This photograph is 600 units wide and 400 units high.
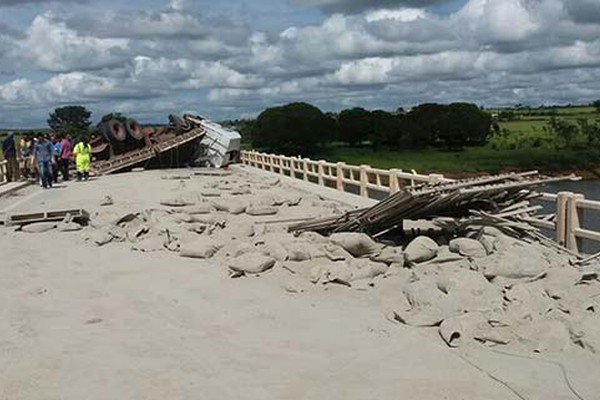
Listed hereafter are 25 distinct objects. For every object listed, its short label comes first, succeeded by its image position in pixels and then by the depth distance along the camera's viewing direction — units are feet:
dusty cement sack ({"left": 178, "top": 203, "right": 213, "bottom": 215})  54.44
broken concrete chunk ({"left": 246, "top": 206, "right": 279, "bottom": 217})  54.49
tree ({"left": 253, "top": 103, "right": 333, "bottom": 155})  255.50
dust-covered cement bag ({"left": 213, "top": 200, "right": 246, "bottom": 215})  54.90
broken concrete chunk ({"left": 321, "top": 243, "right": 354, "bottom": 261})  35.04
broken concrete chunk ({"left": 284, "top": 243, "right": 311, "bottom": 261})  35.40
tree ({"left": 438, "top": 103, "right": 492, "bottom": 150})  289.33
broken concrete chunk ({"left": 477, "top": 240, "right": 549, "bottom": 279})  29.76
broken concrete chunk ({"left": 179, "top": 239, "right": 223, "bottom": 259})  38.96
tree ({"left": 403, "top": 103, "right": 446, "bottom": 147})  285.02
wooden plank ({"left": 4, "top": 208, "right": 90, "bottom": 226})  50.93
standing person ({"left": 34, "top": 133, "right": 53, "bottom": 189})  83.61
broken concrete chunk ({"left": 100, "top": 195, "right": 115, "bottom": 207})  63.65
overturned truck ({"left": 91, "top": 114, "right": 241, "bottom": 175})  126.93
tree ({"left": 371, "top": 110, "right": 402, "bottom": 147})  281.74
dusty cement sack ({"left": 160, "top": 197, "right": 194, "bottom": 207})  60.03
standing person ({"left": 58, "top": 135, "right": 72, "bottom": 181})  96.32
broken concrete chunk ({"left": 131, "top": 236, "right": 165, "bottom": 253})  41.63
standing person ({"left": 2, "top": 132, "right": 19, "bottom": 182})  91.09
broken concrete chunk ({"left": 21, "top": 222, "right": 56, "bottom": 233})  49.03
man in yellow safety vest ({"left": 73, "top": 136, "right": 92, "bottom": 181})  98.46
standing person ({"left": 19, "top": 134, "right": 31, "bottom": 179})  96.63
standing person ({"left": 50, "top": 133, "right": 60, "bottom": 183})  92.41
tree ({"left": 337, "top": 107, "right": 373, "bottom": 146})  284.10
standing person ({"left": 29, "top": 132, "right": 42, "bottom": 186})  92.02
